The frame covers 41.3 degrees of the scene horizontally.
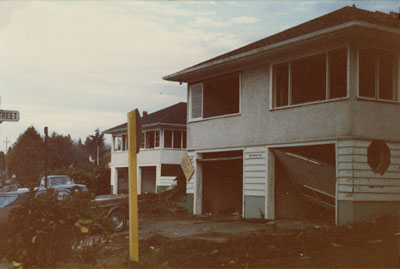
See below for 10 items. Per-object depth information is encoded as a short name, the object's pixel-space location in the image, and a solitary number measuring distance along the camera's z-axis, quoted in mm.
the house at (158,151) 41031
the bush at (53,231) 8602
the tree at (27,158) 76438
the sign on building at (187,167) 22172
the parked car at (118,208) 15336
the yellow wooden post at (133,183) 7949
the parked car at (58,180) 27675
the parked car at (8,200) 12570
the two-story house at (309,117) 15242
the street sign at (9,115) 10805
